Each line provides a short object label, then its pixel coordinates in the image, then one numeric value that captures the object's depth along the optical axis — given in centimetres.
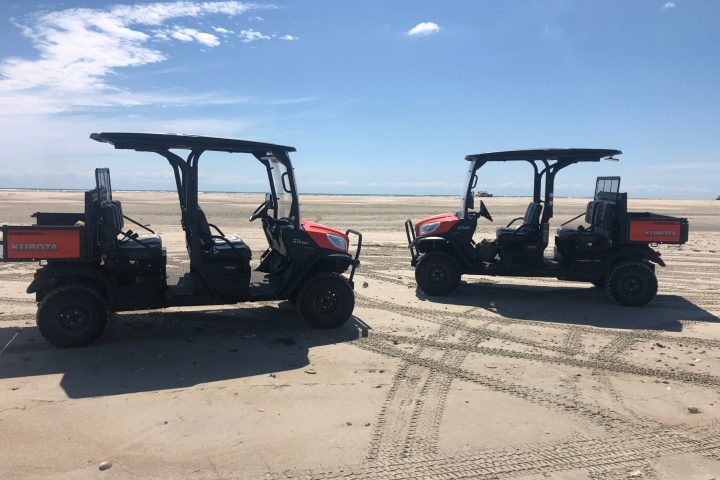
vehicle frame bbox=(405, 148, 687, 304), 852
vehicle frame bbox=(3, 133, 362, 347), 568
